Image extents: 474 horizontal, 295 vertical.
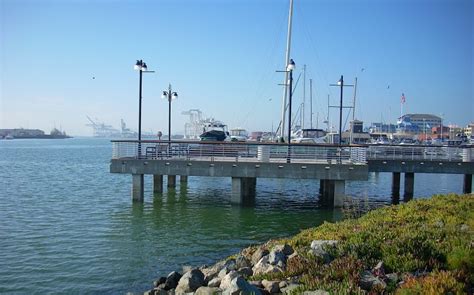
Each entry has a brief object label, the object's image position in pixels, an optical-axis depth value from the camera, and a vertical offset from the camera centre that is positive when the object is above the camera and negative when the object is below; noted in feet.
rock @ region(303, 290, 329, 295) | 24.17 -9.11
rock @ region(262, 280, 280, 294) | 27.12 -9.94
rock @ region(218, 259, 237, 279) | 33.06 -11.03
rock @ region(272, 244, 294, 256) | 35.30 -9.70
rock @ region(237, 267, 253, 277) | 32.71 -10.87
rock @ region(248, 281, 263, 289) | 28.02 -10.20
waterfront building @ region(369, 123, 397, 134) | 477.77 +11.28
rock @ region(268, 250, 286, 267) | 32.14 -9.72
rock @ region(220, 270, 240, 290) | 28.07 -10.15
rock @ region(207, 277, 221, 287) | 31.10 -11.22
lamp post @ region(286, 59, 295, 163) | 90.99 +9.58
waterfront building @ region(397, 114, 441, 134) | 478.84 +21.72
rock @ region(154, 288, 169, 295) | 32.96 -12.68
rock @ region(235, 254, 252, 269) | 35.17 -10.97
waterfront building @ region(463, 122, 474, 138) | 430.16 +10.80
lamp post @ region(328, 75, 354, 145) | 117.47 +13.85
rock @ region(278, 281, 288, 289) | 27.49 -9.85
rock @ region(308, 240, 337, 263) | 31.05 -8.87
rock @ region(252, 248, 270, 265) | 36.35 -10.70
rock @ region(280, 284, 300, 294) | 26.02 -9.69
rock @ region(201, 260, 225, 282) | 33.96 -11.67
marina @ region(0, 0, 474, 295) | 29.48 -12.72
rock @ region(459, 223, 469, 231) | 40.06 -8.56
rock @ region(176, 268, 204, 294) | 31.83 -11.60
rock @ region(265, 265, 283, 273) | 30.71 -9.91
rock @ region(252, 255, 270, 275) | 31.86 -10.27
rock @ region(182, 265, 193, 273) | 41.47 -13.65
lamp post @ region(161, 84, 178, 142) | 123.65 +10.82
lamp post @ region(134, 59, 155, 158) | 92.17 +12.96
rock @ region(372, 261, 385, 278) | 27.79 -9.04
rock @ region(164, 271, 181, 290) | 35.45 -12.71
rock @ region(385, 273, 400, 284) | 27.04 -9.23
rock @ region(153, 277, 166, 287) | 37.27 -13.36
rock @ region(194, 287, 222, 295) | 28.17 -10.77
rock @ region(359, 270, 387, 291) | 25.90 -9.09
